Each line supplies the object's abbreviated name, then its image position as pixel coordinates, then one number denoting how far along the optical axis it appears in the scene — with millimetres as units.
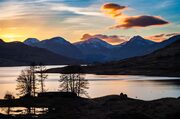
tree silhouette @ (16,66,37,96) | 125869
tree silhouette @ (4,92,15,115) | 94050
